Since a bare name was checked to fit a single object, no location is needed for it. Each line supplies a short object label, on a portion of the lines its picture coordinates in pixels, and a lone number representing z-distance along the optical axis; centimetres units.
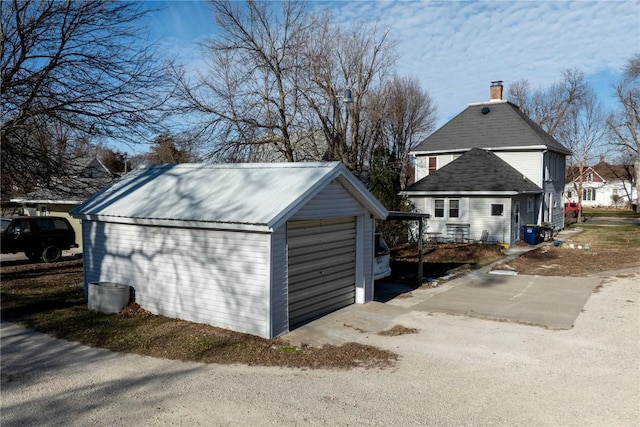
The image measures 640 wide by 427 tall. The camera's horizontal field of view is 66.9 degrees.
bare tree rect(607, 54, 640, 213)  4865
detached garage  905
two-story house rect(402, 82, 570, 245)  2431
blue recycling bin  2488
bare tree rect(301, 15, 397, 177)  2184
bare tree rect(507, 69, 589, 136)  5200
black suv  1842
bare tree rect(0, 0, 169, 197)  1098
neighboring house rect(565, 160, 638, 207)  6444
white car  1484
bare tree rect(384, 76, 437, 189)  4526
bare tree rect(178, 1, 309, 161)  2044
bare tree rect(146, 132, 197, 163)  1511
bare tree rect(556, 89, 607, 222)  4706
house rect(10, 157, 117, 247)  1327
